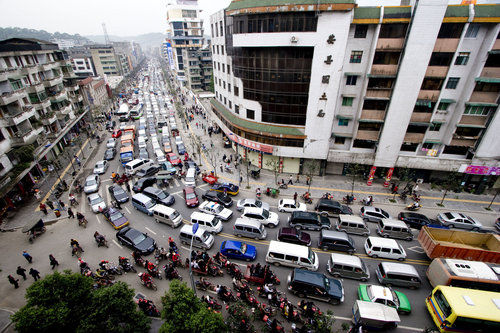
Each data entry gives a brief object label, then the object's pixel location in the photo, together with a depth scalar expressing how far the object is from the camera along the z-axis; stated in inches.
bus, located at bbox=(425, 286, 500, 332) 530.9
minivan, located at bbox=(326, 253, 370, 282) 709.3
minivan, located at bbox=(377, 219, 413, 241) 884.6
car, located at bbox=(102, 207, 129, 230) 944.3
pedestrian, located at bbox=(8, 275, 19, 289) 690.8
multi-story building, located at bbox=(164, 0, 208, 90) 4192.9
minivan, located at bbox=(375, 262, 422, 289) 682.3
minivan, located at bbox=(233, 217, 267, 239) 876.9
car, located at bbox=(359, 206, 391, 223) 980.6
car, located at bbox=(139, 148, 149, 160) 1566.3
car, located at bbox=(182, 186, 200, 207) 1090.5
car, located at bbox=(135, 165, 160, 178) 1348.1
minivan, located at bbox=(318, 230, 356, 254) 809.5
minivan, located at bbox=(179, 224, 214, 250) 837.2
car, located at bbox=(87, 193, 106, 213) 1058.1
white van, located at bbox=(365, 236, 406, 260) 782.5
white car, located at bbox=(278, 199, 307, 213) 1040.2
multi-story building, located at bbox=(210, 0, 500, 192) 966.2
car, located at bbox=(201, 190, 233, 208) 1088.2
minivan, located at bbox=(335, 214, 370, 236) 900.0
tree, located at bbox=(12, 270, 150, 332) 425.7
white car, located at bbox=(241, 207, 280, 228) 948.7
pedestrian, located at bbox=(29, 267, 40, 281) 713.6
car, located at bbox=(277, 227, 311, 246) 838.5
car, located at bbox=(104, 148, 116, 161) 1608.0
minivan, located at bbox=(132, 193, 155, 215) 1034.1
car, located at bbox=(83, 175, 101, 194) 1209.4
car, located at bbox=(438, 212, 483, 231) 932.0
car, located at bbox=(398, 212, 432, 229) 955.3
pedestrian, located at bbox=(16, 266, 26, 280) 719.7
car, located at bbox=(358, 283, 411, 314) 608.7
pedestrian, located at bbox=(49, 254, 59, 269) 765.9
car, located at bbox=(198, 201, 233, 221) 994.3
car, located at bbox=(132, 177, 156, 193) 1202.6
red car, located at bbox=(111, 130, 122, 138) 2018.9
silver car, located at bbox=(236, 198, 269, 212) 1022.4
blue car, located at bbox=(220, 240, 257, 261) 784.3
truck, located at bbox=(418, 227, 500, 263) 708.0
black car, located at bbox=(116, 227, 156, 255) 826.3
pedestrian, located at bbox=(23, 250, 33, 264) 777.3
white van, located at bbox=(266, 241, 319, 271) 740.2
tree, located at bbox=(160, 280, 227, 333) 428.5
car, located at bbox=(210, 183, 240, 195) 1177.4
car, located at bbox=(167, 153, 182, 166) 1479.3
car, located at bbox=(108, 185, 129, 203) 1125.6
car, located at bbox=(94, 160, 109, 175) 1409.6
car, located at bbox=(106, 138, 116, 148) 1743.2
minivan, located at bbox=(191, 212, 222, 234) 912.9
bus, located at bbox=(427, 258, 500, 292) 622.2
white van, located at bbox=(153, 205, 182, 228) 956.0
